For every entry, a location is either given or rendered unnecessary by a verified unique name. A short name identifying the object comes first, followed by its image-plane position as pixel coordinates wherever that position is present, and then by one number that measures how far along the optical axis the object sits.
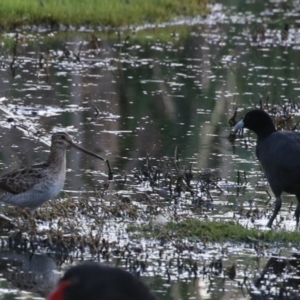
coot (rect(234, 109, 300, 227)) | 18.91
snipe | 17.87
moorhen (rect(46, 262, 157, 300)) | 8.48
